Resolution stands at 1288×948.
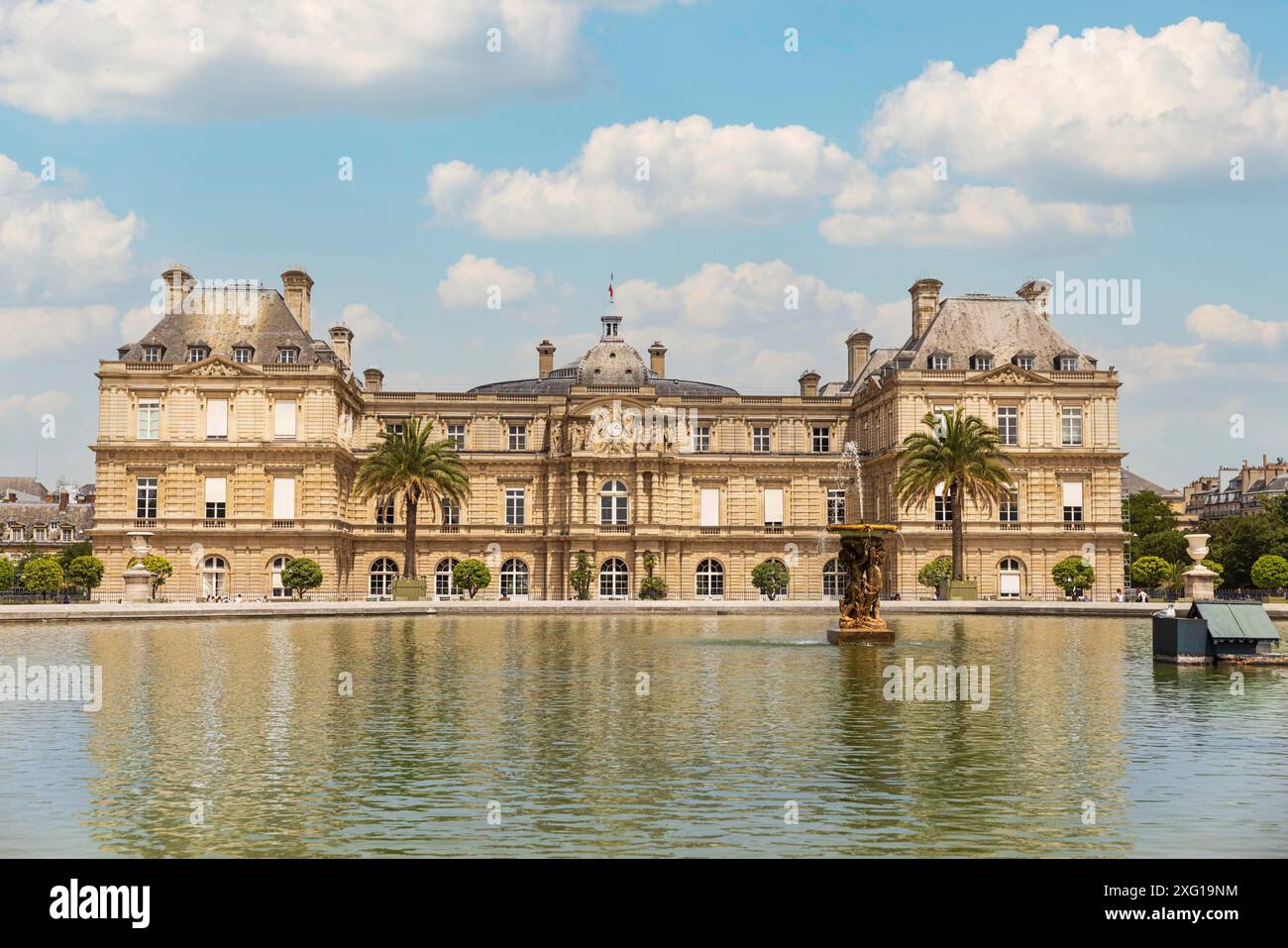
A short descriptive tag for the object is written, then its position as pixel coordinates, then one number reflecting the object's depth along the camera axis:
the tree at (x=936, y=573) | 69.31
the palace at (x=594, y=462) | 71.62
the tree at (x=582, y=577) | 74.75
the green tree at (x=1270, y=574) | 70.06
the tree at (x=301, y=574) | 67.25
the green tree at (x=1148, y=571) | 68.44
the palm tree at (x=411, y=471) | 69.38
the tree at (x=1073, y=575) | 69.00
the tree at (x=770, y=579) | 73.38
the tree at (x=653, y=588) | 74.81
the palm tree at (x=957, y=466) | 66.06
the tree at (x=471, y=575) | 71.25
